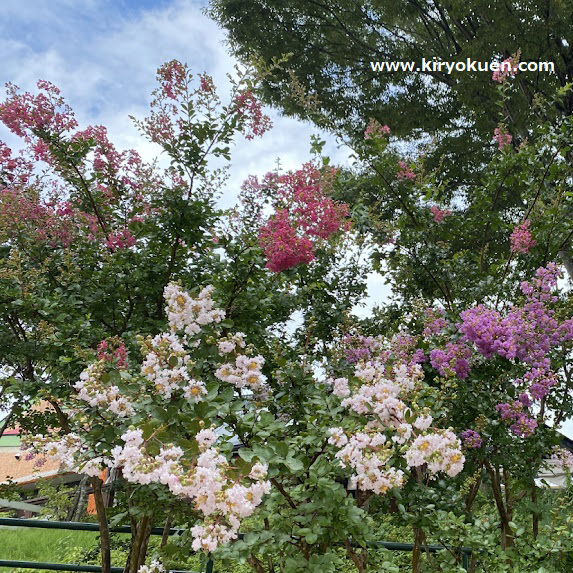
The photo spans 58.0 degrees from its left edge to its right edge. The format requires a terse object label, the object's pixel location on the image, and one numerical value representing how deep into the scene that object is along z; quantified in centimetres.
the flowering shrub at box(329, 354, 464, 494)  163
